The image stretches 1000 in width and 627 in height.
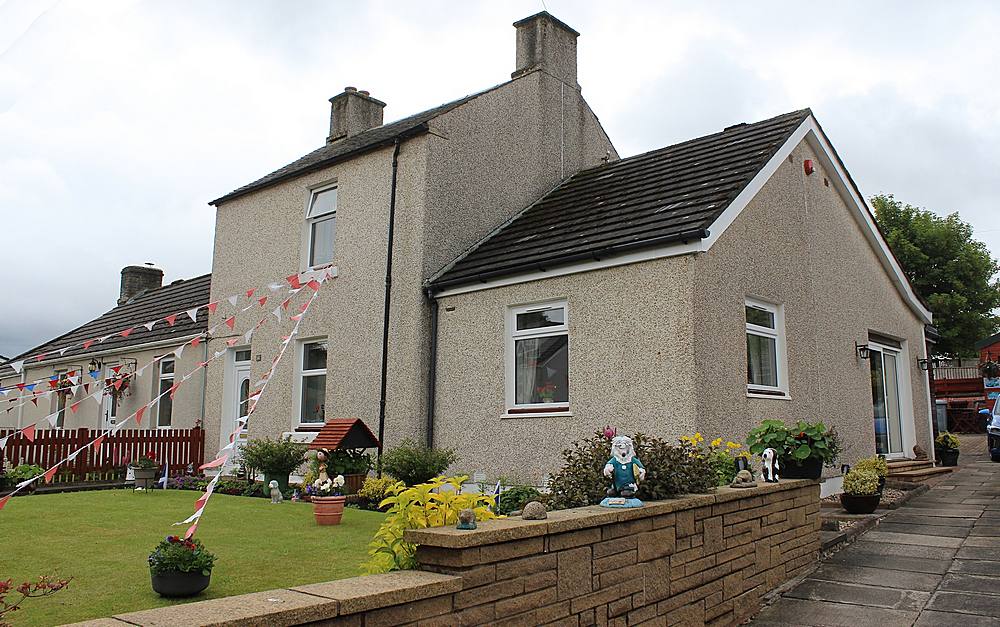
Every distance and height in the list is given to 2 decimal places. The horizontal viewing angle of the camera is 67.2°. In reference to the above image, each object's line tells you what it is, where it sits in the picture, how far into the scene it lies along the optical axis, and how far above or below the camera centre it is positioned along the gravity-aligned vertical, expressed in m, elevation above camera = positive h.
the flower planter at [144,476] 13.45 -0.95
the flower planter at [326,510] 8.97 -1.01
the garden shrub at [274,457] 11.91 -0.52
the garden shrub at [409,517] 3.77 -0.46
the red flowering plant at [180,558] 5.30 -0.95
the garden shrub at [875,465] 10.63 -0.52
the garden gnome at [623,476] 4.85 -0.32
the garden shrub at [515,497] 8.32 -0.80
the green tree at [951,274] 34.94 +7.31
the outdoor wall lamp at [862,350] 13.02 +1.35
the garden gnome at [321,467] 9.52 -0.56
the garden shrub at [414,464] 10.40 -0.54
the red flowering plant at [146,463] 13.42 -0.72
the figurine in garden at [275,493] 11.51 -1.05
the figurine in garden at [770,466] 6.96 -0.35
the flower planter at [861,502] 9.34 -0.91
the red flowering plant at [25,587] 2.74 -0.63
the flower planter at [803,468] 7.84 -0.42
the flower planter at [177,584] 5.31 -1.13
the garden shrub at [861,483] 9.32 -0.66
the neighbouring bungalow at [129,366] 17.47 +1.53
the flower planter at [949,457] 15.67 -0.56
